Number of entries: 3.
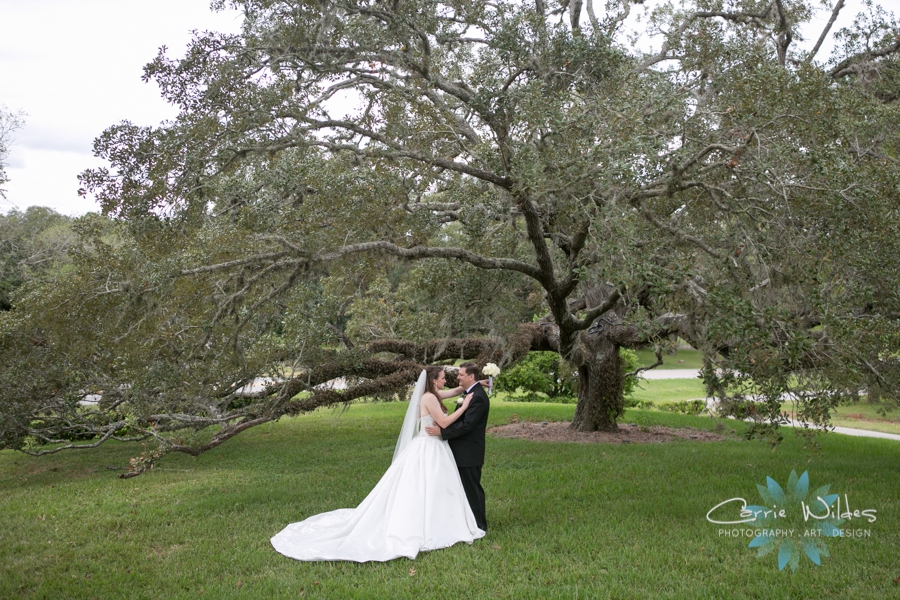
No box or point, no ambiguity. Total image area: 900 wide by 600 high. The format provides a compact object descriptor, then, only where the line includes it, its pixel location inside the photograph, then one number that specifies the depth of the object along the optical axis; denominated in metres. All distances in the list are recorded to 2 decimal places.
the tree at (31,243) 20.59
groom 6.68
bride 6.18
